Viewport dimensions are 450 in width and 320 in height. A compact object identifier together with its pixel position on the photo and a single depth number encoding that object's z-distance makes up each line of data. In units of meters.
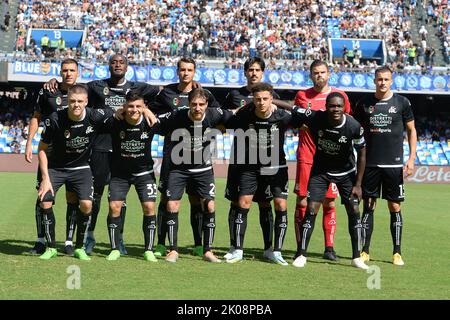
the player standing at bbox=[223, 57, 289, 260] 10.23
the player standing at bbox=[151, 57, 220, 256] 10.41
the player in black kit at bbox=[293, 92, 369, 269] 9.80
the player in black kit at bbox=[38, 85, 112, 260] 9.88
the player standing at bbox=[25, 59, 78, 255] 10.29
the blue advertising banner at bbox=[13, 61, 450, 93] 35.91
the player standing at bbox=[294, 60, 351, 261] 10.52
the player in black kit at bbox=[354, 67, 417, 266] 10.39
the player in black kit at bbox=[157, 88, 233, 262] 10.10
